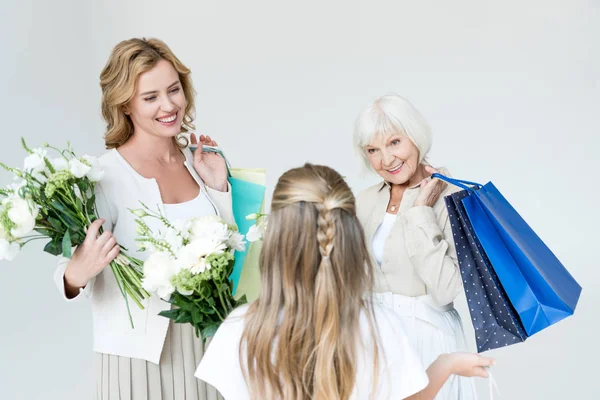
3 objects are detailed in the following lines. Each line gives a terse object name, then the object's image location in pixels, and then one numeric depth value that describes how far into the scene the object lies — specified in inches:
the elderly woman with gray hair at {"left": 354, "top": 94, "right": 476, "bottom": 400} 97.9
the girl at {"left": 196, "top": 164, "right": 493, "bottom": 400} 71.3
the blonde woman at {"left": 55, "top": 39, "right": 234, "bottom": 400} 92.7
